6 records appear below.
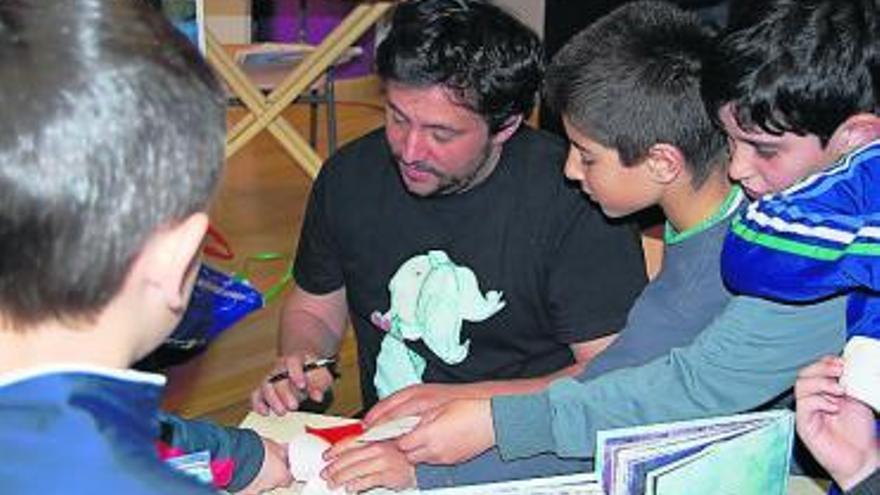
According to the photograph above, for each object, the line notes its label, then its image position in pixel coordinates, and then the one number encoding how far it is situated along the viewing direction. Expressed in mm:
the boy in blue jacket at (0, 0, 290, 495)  711
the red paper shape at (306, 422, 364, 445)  1400
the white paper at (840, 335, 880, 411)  1151
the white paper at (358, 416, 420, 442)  1391
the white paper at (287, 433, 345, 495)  1310
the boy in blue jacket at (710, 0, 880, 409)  1123
